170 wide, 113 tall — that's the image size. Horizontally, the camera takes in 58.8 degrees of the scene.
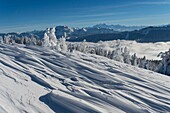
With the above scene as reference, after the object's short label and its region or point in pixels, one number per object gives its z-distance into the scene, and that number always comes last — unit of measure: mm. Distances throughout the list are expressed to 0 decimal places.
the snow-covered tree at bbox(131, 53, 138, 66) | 45829
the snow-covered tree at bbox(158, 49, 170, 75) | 27094
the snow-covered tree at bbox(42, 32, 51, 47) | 41240
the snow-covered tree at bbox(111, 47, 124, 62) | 40136
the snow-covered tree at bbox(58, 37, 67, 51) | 46786
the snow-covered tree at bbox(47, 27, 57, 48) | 45240
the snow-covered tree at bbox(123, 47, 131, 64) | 43128
